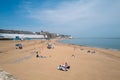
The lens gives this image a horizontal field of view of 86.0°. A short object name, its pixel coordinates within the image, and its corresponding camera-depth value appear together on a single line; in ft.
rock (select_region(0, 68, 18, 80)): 16.18
